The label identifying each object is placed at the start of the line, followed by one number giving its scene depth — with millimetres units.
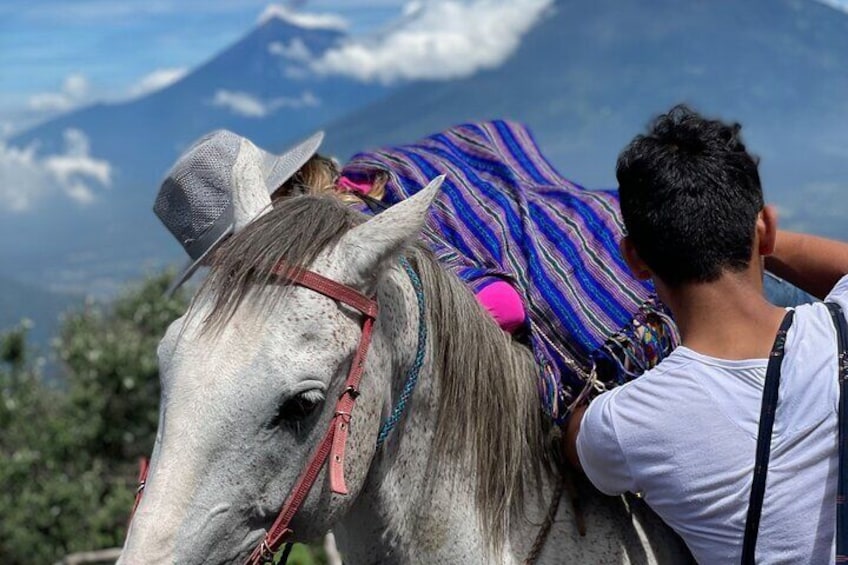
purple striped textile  2070
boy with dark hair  1546
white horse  1514
